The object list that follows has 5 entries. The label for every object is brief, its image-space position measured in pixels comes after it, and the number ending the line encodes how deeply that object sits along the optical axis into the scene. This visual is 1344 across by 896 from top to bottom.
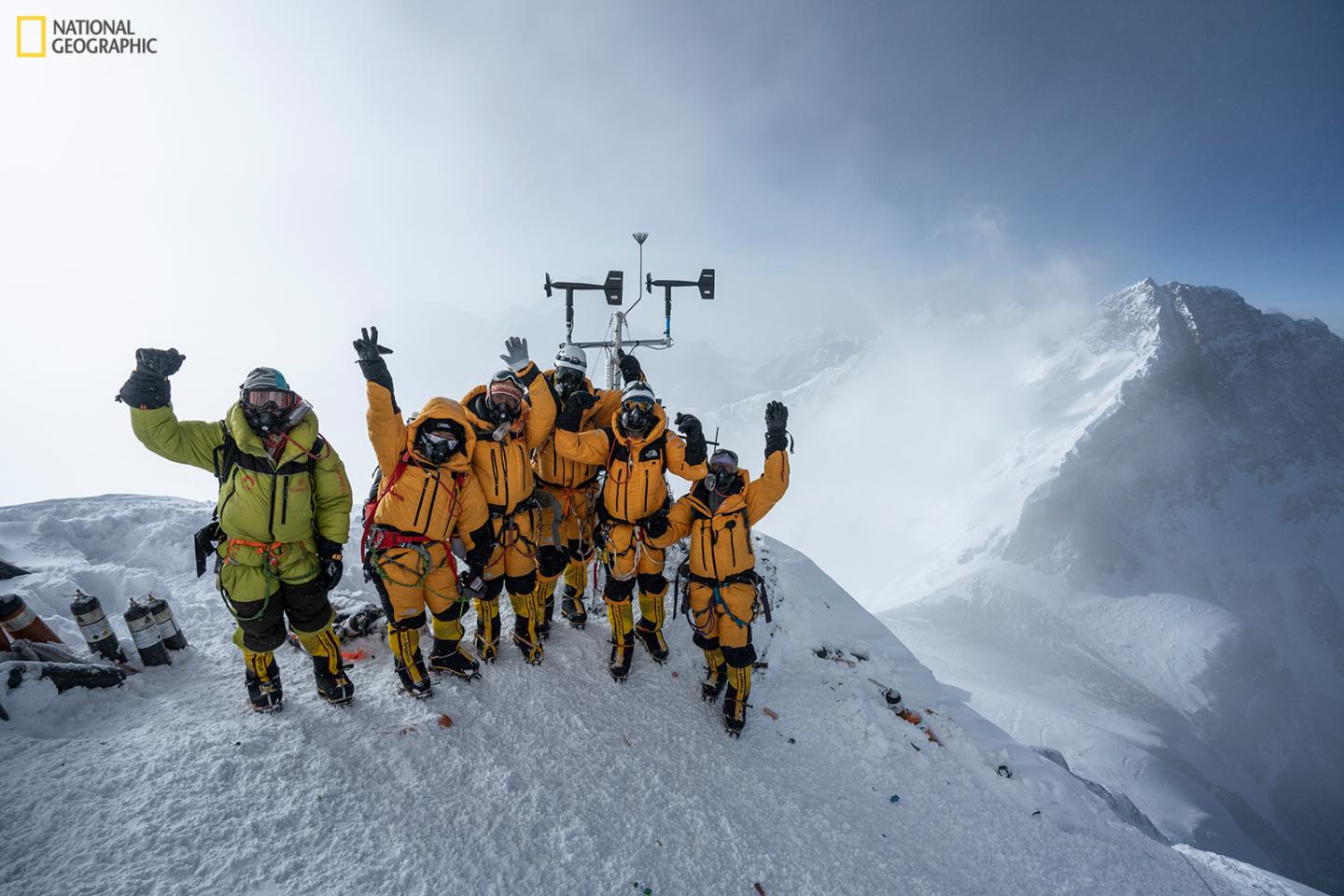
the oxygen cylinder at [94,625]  4.47
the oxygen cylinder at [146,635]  4.75
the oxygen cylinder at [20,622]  4.37
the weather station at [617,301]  10.58
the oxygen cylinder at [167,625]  4.86
